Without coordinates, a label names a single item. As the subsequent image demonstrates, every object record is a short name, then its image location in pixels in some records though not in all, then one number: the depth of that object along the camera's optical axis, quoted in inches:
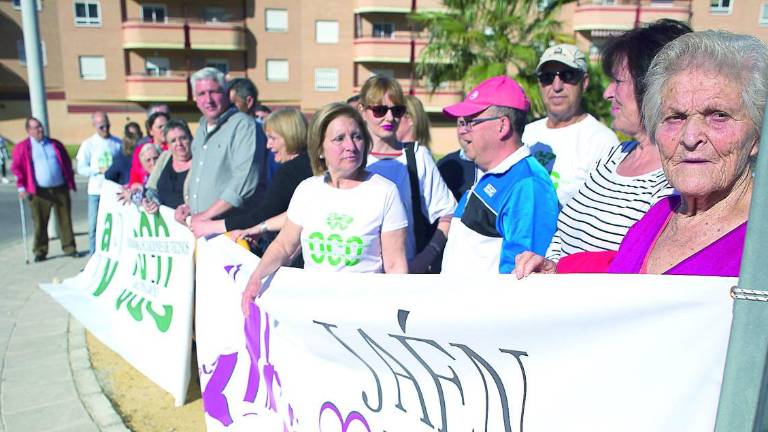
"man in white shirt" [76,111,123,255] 309.1
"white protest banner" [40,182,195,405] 140.9
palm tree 658.8
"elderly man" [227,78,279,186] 160.1
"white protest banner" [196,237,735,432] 47.5
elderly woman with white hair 46.4
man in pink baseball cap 86.8
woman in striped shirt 74.9
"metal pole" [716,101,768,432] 37.8
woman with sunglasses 128.0
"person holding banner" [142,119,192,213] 174.2
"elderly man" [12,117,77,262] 287.6
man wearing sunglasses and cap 120.4
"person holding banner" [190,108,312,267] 131.6
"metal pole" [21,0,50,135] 319.9
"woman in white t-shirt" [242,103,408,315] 99.2
